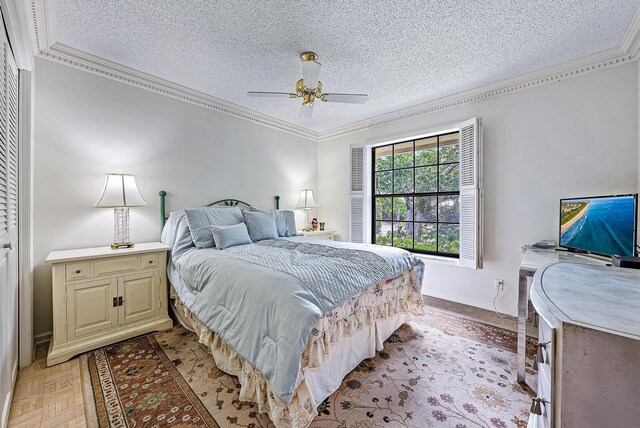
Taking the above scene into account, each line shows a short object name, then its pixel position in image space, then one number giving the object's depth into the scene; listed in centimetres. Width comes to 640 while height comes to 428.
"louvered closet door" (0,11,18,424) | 137
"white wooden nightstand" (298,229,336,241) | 407
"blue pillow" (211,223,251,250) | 256
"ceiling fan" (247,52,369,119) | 227
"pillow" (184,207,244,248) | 258
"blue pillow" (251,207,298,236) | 341
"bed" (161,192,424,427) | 134
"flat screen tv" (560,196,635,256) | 164
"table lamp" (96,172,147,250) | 233
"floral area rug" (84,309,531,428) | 148
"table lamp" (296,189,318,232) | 431
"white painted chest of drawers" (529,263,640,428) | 53
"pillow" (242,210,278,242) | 300
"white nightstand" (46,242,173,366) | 200
